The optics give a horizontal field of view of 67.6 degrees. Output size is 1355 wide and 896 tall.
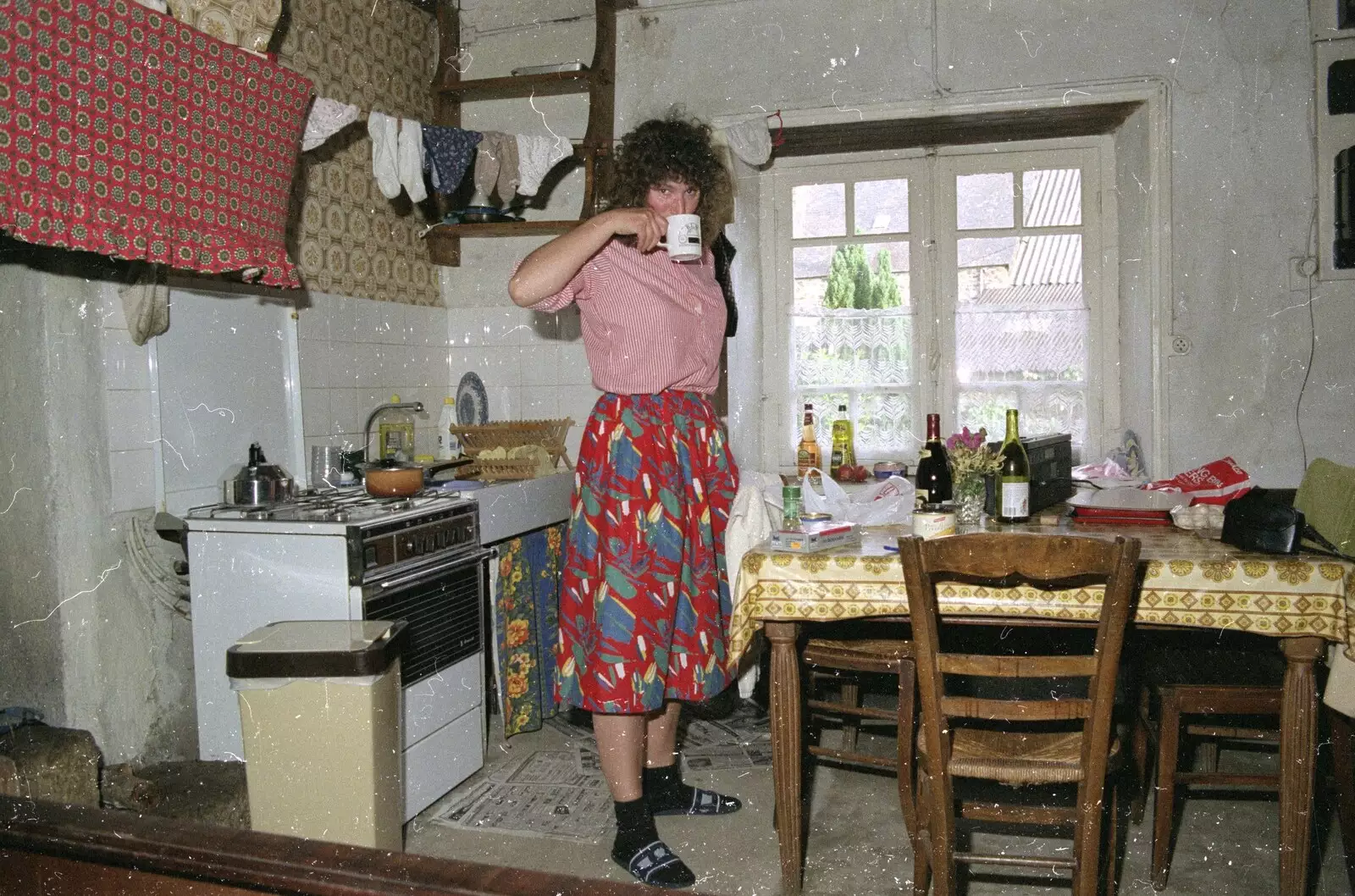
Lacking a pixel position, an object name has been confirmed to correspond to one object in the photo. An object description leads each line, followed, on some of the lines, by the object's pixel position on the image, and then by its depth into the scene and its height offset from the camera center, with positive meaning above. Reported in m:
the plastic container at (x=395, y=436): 3.72 -0.11
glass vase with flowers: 2.46 -0.21
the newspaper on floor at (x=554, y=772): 2.98 -1.11
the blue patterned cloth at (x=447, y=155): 3.54 +0.88
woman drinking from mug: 2.30 -0.17
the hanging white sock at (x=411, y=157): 3.43 +0.85
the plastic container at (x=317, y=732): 2.17 -0.71
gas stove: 2.55 -0.48
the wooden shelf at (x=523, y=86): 3.87 +1.25
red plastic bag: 2.52 -0.25
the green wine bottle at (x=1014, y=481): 2.41 -0.21
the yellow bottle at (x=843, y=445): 3.98 -0.19
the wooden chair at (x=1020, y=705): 1.73 -0.57
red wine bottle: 2.69 -0.21
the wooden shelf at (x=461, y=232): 3.89 +0.68
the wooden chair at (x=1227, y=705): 2.25 -0.71
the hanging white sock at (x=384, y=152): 3.35 +0.85
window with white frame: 4.04 +0.41
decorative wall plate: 4.18 +0.01
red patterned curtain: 2.03 +0.63
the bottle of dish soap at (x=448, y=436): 4.07 -0.12
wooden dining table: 1.92 -0.42
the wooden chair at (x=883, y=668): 2.50 -0.68
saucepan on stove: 3.02 -0.22
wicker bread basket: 3.71 -0.12
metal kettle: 2.81 -0.21
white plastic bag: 2.49 -0.27
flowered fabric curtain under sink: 3.27 -0.74
